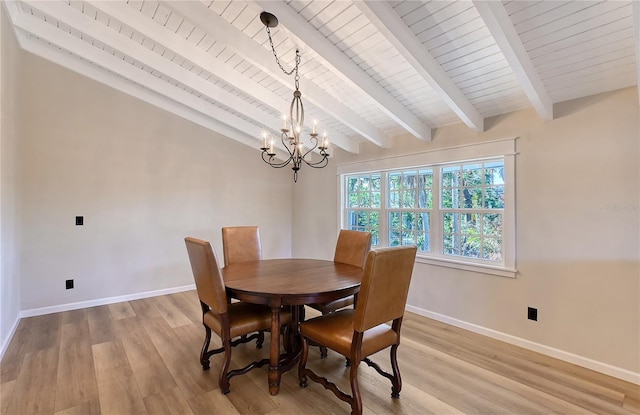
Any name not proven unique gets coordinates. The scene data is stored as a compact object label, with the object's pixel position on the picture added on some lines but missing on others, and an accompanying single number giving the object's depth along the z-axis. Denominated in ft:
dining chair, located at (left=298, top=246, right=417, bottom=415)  5.63
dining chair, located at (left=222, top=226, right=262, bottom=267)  10.11
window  9.57
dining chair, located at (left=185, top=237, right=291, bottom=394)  6.45
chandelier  7.39
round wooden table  6.31
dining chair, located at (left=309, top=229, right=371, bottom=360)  8.58
